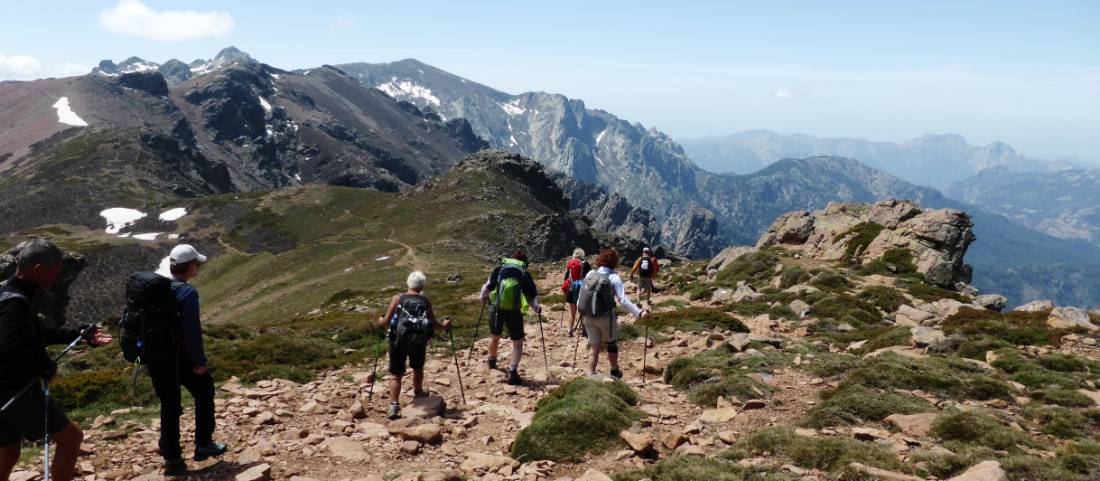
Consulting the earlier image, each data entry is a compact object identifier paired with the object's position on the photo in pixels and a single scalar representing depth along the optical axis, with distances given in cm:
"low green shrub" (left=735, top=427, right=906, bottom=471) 839
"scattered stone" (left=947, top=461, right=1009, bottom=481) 739
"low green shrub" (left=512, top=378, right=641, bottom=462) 976
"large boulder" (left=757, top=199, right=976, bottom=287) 3759
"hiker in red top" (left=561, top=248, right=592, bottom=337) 2185
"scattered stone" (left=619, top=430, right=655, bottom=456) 961
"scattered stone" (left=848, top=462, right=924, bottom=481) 757
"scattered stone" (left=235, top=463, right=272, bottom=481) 855
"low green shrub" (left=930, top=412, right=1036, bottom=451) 948
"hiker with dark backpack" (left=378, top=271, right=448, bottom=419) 1194
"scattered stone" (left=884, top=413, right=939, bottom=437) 1020
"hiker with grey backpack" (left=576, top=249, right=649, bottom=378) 1374
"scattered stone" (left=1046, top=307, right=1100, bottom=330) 2229
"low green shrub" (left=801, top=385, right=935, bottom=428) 1095
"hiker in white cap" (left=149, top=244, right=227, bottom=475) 863
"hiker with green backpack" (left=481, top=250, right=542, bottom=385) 1477
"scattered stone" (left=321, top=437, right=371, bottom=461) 973
